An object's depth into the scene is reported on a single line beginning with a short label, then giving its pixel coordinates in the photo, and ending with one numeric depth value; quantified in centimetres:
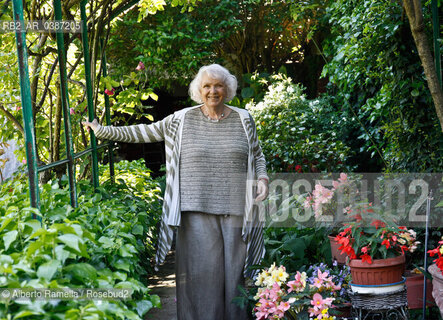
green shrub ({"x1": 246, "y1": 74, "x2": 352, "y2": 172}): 562
